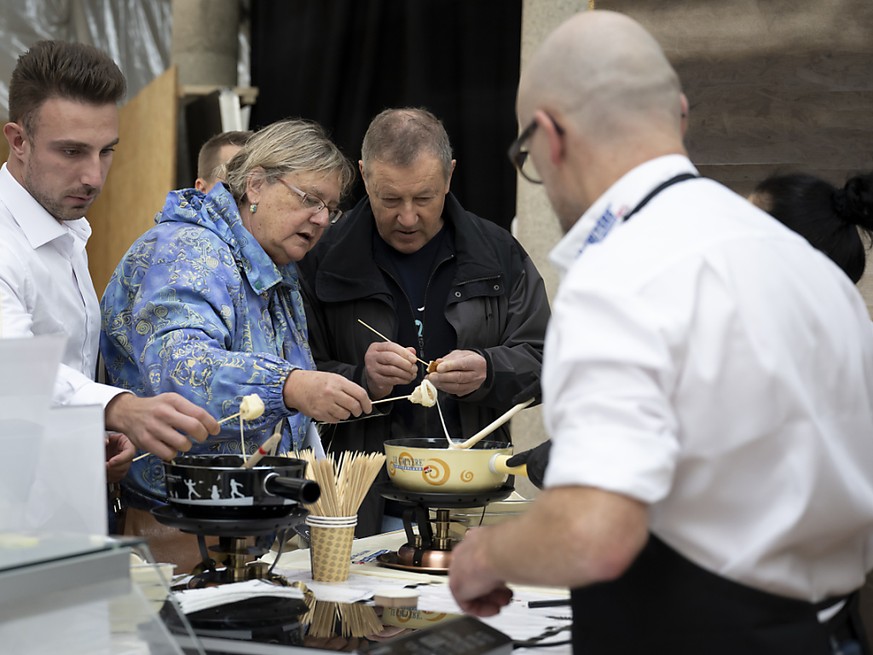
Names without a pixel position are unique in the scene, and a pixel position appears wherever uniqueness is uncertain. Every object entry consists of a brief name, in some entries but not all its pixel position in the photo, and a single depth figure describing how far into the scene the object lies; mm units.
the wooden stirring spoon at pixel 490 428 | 2357
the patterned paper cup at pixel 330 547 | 2066
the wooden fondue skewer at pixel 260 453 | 1891
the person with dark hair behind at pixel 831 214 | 2258
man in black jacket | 2961
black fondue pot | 1807
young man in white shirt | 2443
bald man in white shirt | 1089
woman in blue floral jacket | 2301
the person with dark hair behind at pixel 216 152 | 3732
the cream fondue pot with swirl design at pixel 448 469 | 2211
